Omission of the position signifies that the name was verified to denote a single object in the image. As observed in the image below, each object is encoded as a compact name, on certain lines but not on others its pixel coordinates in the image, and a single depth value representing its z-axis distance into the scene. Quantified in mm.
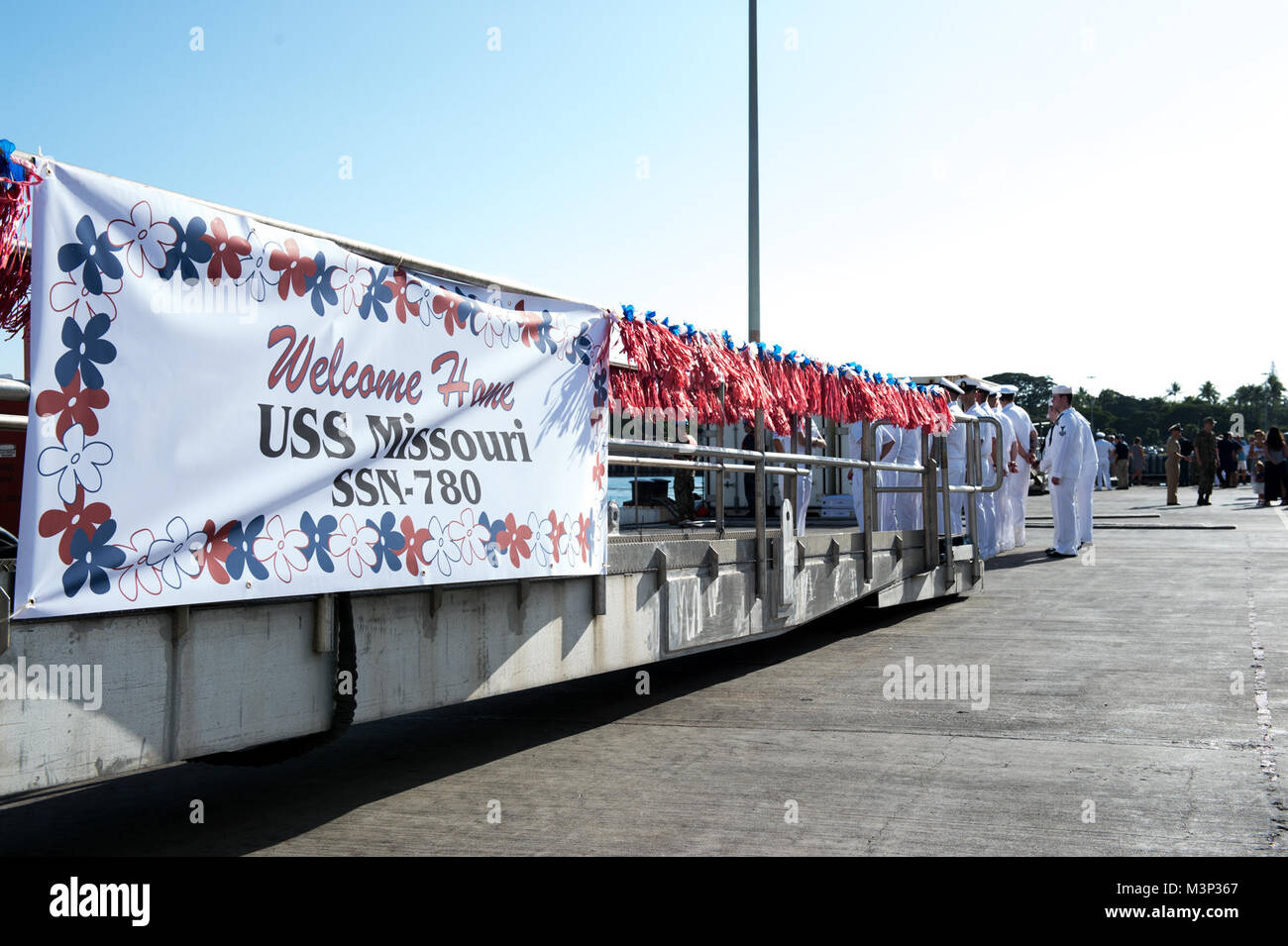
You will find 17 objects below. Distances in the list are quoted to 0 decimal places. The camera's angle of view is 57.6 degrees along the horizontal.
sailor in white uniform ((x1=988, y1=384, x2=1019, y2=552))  17531
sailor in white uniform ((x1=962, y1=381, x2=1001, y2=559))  16812
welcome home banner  3812
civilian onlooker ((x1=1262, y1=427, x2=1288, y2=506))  27156
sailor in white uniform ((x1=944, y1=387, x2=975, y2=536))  15480
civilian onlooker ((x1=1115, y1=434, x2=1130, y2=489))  42688
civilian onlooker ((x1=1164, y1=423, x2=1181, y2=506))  30125
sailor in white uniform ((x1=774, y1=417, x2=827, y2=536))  10643
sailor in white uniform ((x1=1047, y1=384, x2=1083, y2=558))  17375
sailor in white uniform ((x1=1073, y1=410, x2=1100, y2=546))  17734
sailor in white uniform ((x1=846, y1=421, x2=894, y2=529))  12211
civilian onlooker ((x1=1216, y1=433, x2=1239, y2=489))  39750
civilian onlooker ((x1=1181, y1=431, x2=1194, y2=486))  40750
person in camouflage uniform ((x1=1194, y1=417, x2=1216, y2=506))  29656
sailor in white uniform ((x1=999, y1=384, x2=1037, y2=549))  18234
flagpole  20078
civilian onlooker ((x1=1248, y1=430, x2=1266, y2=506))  31188
